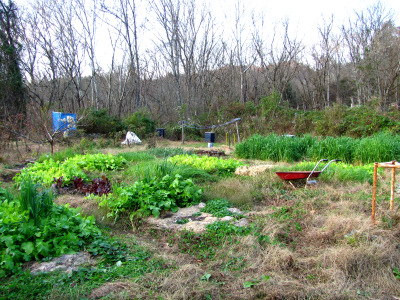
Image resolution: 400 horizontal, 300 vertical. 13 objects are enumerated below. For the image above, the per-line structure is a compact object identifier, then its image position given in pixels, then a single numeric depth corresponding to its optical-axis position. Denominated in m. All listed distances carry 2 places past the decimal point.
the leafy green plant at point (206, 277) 2.60
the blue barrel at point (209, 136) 14.71
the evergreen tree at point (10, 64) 15.11
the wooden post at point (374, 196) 3.44
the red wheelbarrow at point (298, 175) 5.17
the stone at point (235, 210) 4.27
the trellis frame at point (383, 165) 3.35
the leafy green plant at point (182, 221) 4.05
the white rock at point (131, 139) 14.35
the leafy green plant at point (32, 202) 3.07
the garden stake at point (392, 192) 3.46
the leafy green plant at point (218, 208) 4.15
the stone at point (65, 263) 2.67
